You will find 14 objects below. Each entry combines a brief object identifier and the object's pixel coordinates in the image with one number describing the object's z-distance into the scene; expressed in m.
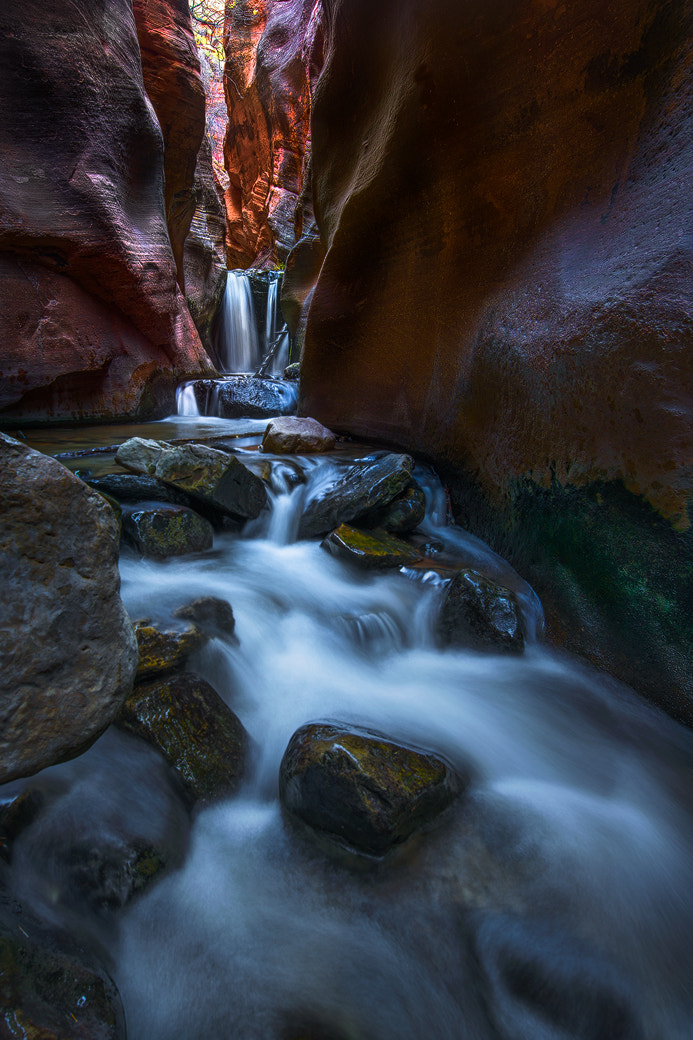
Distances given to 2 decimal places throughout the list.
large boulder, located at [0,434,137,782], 1.13
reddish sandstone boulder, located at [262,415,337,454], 5.38
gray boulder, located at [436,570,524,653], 2.76
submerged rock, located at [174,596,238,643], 2.48
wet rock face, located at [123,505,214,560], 3.17
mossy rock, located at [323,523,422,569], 3.38
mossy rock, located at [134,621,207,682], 2.00
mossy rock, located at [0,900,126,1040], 0.94
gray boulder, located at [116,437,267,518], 3.53
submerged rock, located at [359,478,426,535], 3.82
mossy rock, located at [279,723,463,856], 1.58
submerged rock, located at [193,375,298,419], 8.55
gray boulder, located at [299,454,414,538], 3.77
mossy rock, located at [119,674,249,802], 1.82
